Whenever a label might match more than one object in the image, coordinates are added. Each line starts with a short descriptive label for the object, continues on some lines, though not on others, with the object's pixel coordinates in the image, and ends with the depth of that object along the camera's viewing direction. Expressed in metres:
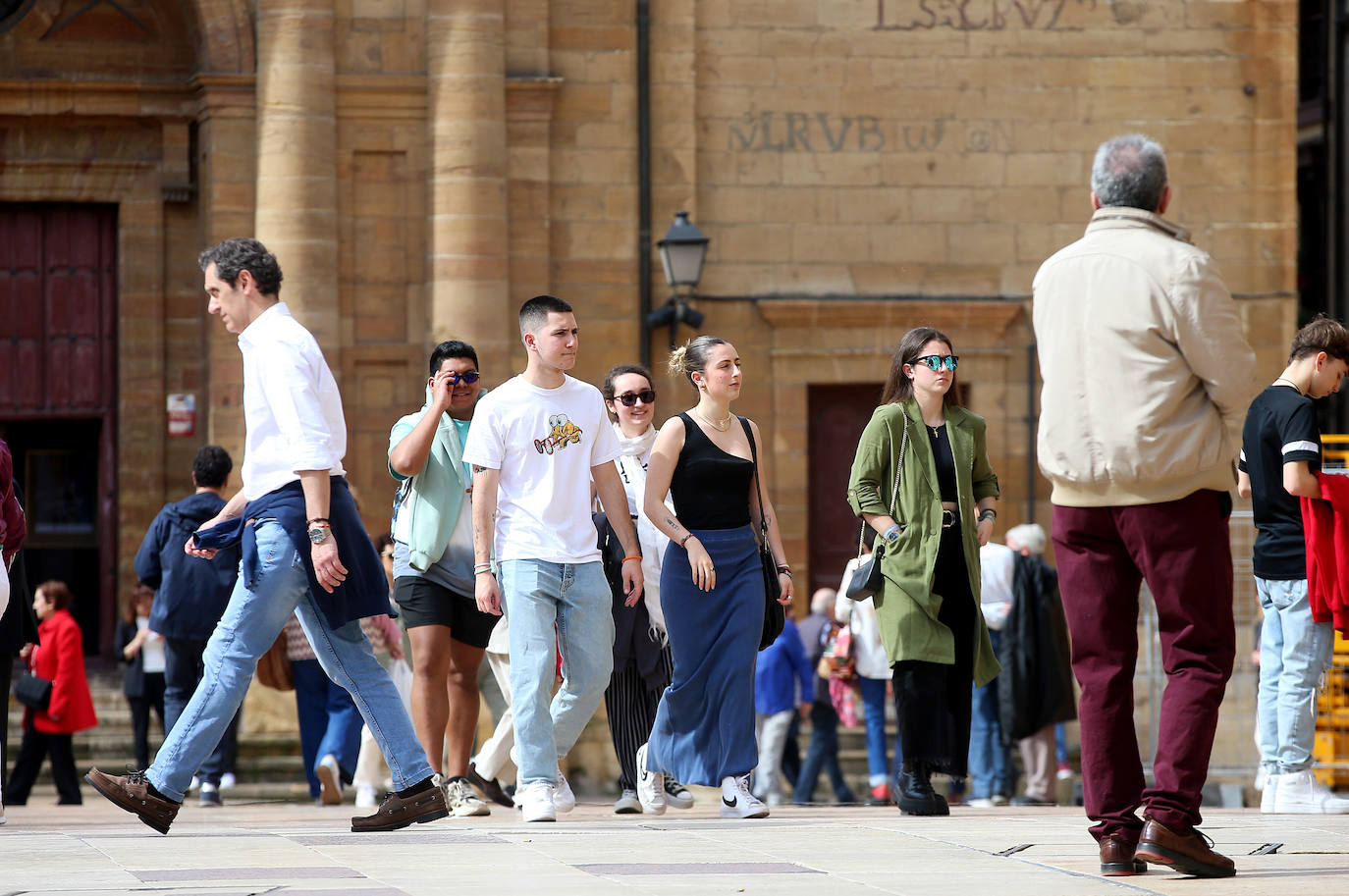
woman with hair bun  15.77
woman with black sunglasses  17.19
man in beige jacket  10.81
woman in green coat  16.33
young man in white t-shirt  14.84
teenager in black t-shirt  15.78
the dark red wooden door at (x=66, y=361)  33.00
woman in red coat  23.80
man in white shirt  13.07
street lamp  30.55
